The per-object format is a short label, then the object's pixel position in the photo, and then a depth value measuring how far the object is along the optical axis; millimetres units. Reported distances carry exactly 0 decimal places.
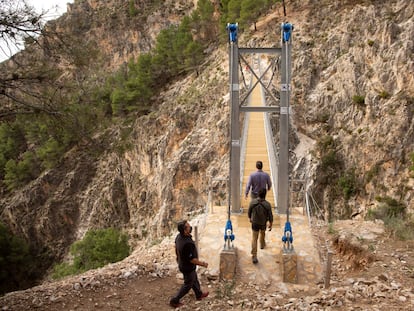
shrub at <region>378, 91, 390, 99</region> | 16297
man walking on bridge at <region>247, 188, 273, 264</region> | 5094
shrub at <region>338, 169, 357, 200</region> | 15594
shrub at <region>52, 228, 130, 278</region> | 17609
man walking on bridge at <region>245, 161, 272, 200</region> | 6152
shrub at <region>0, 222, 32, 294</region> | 26514
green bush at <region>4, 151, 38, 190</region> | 31953
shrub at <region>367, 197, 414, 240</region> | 6063
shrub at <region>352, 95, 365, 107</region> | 17266
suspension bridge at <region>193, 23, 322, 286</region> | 5207
